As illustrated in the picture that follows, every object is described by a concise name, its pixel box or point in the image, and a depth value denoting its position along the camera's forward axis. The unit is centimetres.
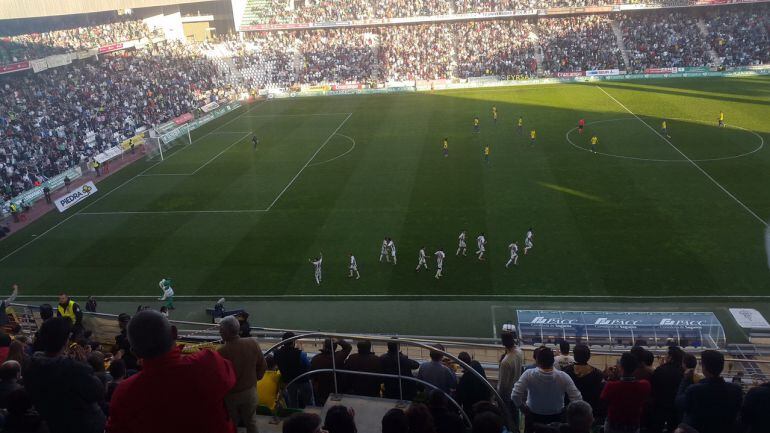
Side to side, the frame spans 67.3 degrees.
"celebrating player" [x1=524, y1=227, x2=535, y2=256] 2060
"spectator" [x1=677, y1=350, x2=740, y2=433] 571
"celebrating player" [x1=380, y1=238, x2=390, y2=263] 2095
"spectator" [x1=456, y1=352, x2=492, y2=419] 694
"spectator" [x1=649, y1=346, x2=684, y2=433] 700
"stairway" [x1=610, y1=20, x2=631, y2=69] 5484
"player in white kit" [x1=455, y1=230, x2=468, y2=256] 2094
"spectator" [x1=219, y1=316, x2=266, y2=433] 548
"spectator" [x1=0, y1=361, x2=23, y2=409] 627
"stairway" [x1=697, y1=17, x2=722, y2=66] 5244
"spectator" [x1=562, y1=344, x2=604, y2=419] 704
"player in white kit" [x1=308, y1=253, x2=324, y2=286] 2009
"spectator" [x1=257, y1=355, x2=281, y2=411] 714
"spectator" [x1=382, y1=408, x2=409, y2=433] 449
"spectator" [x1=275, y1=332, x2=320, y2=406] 726
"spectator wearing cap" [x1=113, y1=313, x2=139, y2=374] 861
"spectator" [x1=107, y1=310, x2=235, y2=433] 366
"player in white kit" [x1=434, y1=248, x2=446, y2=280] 1980
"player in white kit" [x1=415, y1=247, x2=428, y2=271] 2039
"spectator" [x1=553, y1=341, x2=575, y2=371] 775
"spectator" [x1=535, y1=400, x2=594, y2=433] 469
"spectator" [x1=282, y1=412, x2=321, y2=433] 413
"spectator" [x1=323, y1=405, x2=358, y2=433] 455
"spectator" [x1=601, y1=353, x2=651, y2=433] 603
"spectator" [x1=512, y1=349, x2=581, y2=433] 619
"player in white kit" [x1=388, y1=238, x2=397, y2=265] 2093
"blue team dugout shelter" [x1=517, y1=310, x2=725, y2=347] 1459
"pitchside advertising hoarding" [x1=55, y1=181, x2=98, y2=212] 2895
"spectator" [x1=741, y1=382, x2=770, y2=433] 551
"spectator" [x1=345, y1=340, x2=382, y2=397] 742
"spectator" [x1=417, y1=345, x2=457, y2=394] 729
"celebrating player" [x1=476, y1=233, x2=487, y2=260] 2070
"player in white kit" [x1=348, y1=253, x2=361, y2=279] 2038
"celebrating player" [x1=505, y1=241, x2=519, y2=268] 2036
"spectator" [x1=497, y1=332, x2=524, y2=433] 732
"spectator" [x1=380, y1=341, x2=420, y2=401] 755
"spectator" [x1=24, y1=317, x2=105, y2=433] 493
